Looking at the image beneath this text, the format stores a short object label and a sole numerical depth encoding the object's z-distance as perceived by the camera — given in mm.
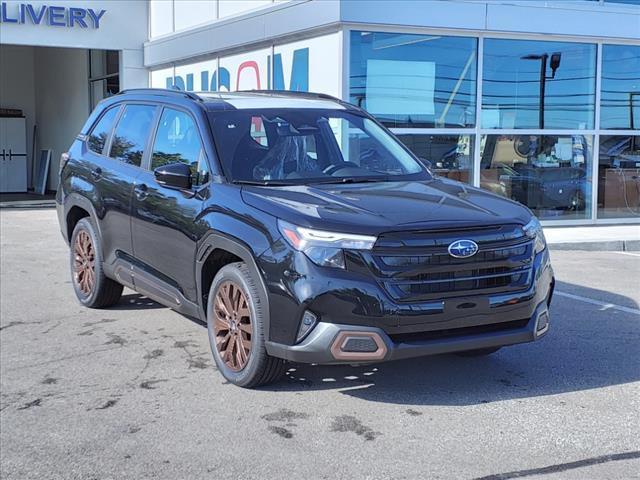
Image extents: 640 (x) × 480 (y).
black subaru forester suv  4398
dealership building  11852
